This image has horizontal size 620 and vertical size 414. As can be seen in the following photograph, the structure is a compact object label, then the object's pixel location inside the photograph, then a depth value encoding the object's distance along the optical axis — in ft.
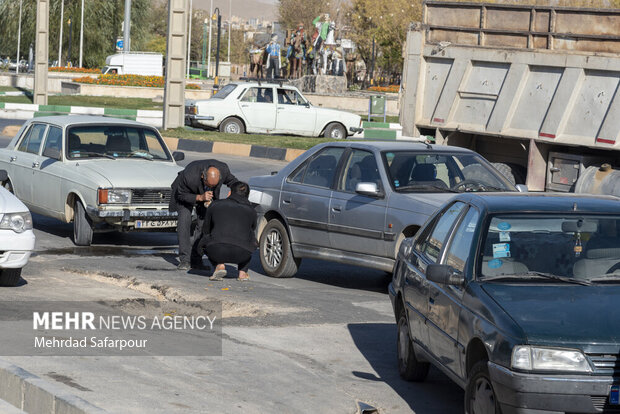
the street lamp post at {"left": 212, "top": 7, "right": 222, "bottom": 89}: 169.87
